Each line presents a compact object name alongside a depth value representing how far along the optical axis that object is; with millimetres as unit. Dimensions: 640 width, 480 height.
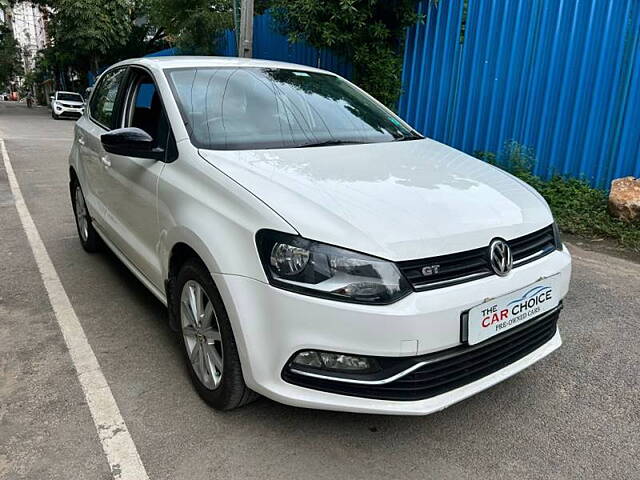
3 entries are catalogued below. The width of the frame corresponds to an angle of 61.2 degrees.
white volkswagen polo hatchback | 2033
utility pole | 8586
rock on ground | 5427
